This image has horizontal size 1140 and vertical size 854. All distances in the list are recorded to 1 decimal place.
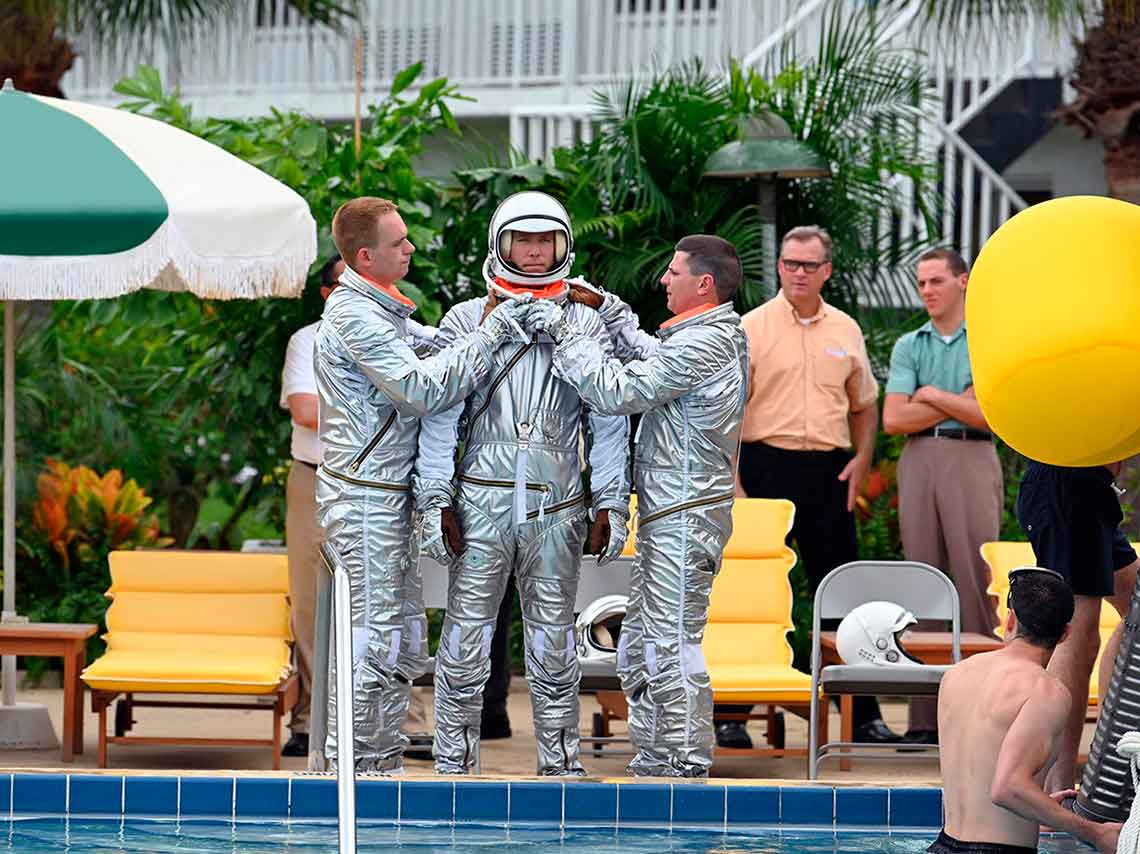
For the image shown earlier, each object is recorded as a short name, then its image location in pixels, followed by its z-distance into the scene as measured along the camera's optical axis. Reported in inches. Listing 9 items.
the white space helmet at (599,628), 617.9
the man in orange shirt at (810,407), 683.4
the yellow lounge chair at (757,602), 637.9
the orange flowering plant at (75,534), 838.5
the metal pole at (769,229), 809.5
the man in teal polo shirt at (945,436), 684.1
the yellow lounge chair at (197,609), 659.4
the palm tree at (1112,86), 1007.0
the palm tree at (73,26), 974.4
